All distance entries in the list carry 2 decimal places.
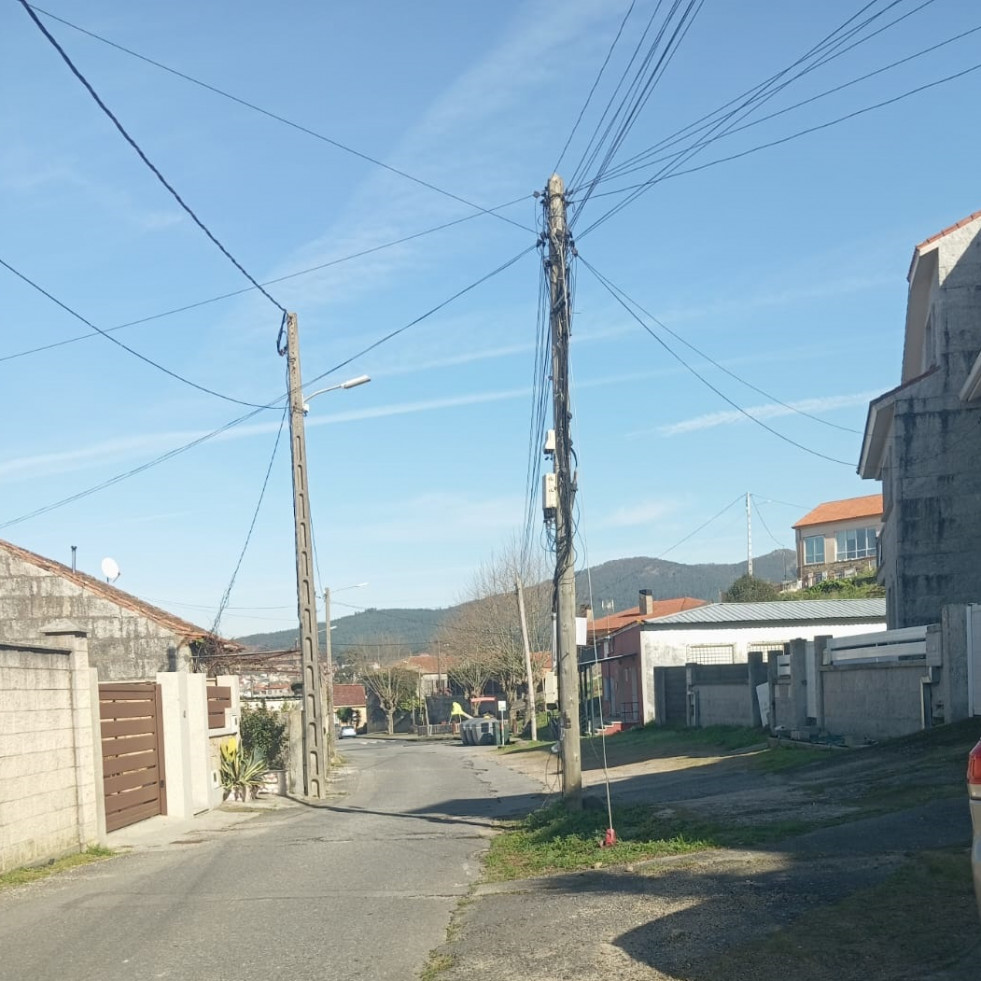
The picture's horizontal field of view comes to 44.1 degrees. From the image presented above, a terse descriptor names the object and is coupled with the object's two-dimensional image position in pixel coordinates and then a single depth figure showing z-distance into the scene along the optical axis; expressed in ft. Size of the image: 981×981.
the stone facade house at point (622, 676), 150.10
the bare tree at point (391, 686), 295.48
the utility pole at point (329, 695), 138.72
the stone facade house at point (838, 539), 246.47
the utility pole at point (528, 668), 172.04
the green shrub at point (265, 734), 80.27
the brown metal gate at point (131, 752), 53.67
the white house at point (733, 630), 144.15
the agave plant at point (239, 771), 73.00
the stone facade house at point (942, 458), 80.48
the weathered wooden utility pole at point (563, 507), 49.44
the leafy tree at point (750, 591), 215.31
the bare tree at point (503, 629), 214.48
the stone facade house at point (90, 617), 88.48
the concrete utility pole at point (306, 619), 74.84
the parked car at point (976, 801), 17.90
